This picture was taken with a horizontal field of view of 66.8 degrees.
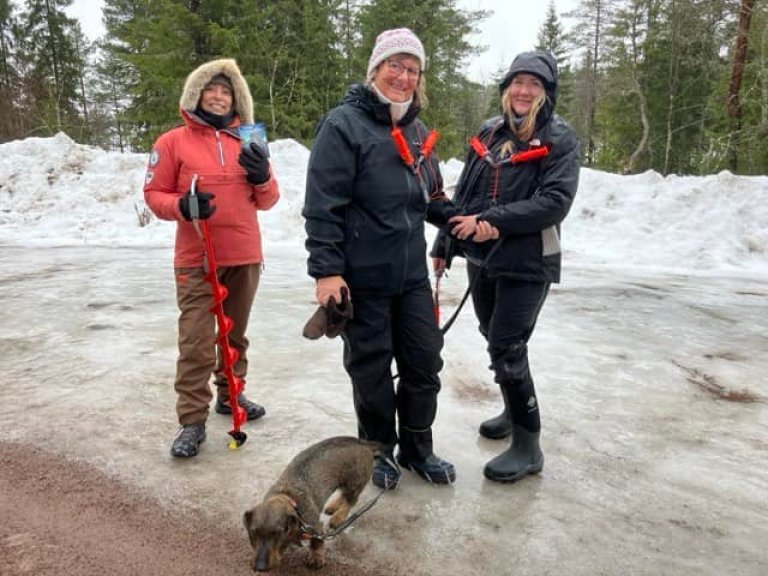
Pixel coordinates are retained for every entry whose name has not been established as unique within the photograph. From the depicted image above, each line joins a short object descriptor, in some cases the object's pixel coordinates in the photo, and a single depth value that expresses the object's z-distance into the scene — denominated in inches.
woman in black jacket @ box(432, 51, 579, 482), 107.7
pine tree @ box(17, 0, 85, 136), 1162.0
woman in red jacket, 122.9
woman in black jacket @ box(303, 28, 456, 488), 100.8
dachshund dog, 80.5
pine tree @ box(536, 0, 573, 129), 1272.1
